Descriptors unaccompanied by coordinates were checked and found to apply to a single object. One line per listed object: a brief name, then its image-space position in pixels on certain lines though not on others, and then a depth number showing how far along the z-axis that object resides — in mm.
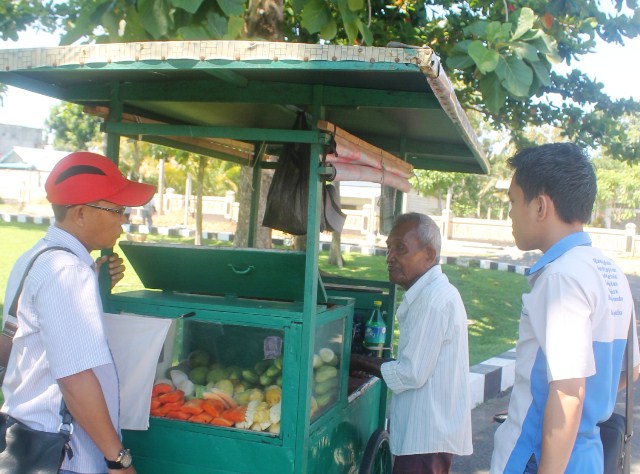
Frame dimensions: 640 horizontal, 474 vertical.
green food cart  2076
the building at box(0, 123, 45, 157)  65500
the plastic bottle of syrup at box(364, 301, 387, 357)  3314
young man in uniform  1632
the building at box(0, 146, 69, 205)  33562
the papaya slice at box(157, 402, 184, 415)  2527
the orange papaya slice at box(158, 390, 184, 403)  2557
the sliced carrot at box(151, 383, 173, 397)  2574
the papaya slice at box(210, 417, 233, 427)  2459
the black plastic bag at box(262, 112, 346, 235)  3209
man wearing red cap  1823
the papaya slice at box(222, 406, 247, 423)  2463
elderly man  2703
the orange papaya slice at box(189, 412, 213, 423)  2484
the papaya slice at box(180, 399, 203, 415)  2502
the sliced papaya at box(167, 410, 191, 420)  2508
